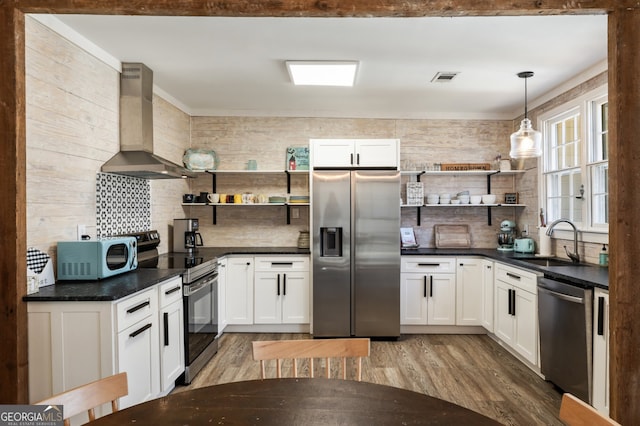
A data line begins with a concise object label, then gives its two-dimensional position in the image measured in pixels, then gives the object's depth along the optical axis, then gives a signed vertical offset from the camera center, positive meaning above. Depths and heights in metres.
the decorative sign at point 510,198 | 4.48 +0.16
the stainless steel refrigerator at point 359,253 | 3.91 -0.43
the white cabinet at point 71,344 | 1.98 -0.70
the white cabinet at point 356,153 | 4.00 +0.65
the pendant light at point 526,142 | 3.12 +0.59
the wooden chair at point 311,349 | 1.51 -0.57
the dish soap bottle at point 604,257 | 2.96 -0.38
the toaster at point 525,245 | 3.94 -0.38
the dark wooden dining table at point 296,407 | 1.07 -0.61
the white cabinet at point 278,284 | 4.07 -0.79
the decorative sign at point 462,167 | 4.46 +0.54
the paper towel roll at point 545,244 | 3.68 -0.34
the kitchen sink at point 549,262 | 3.12 -0.46
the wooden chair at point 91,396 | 1.12 -0.58
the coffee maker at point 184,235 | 3.88 -0.22
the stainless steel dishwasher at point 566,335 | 2.40 -0.88
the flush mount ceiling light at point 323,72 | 3.07 +1.25
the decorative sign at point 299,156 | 4.54 +0.70
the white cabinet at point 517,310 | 3.05 -0.89
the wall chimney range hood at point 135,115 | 3.12 +0.85
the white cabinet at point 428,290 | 4.05 -0.86
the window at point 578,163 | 3.16 +0.45
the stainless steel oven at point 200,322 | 2.90 -0.93
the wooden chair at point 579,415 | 0.97 -0.57
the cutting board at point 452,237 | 4.56 -0.32
